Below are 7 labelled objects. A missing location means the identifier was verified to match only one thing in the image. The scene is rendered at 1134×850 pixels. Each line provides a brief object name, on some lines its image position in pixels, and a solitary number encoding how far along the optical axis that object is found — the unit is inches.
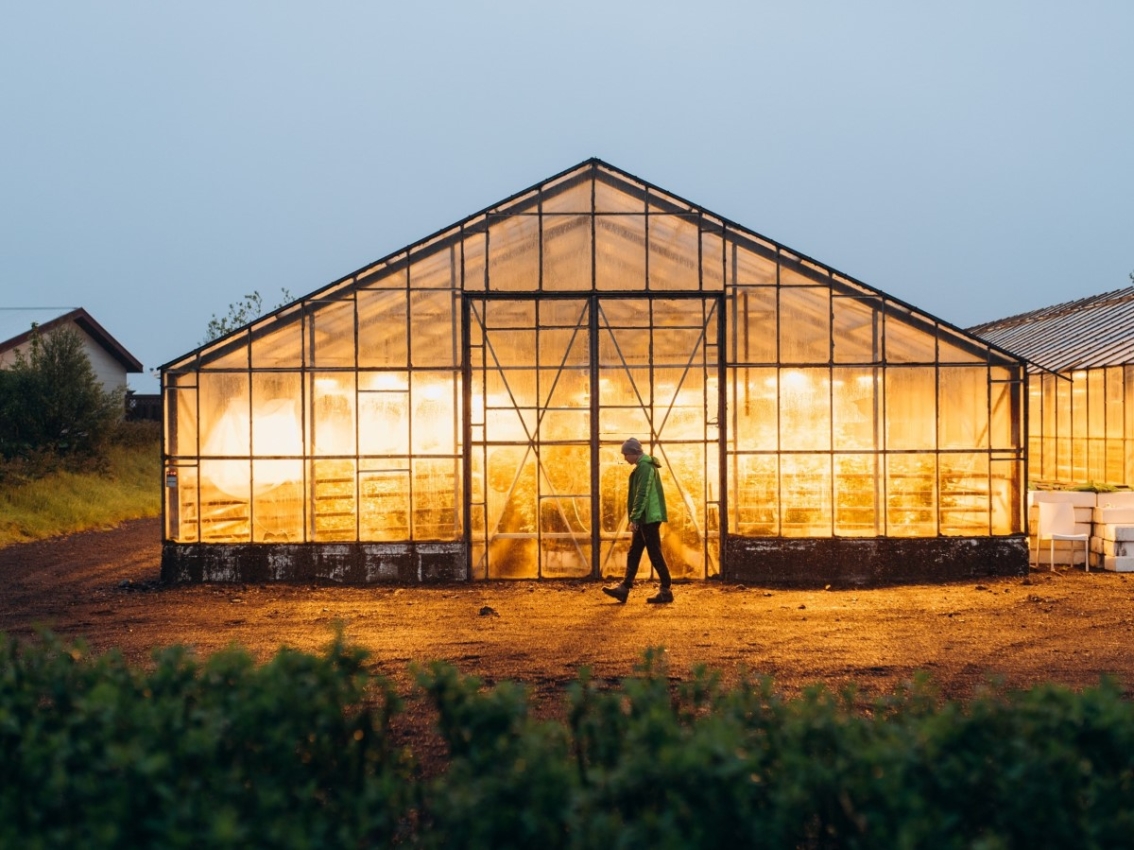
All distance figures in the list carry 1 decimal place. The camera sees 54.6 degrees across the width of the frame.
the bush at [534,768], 141.2
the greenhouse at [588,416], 564.1
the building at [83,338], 1322.6
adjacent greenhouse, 700.7
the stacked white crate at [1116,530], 594.5
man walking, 493.1
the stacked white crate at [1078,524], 605.0
